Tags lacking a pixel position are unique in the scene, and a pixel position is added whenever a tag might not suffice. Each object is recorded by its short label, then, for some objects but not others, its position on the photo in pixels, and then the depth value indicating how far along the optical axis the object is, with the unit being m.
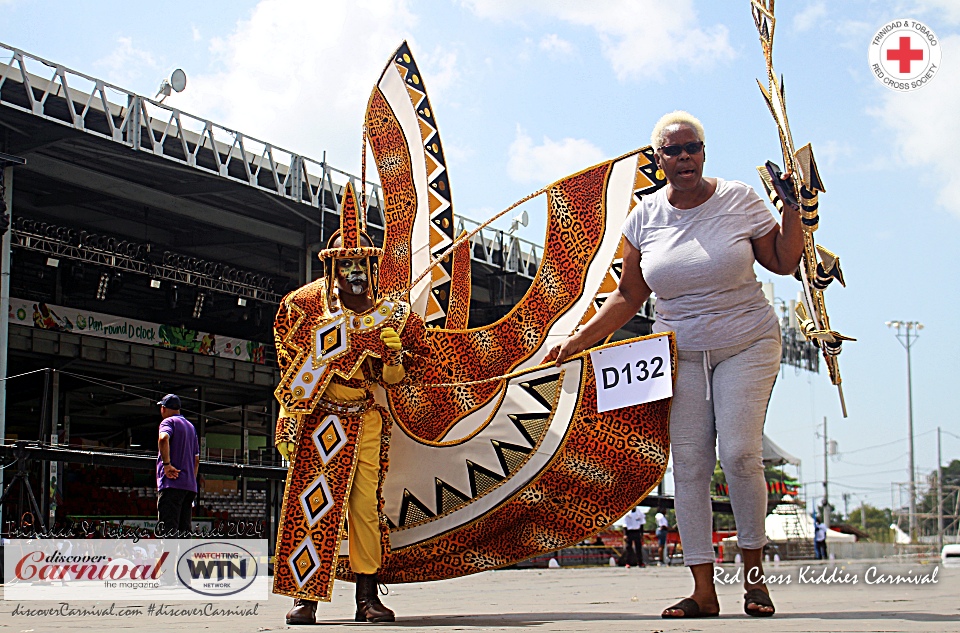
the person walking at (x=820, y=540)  26.96
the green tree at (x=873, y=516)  84.25
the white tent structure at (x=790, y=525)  35.25
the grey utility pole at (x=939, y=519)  37.38
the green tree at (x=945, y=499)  57.36
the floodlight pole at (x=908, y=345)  43.30
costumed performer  5.02
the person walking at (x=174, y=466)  8.27
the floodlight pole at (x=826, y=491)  53.78
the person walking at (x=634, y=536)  18.46
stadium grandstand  19.66
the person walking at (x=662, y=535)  23.98
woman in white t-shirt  4.21
